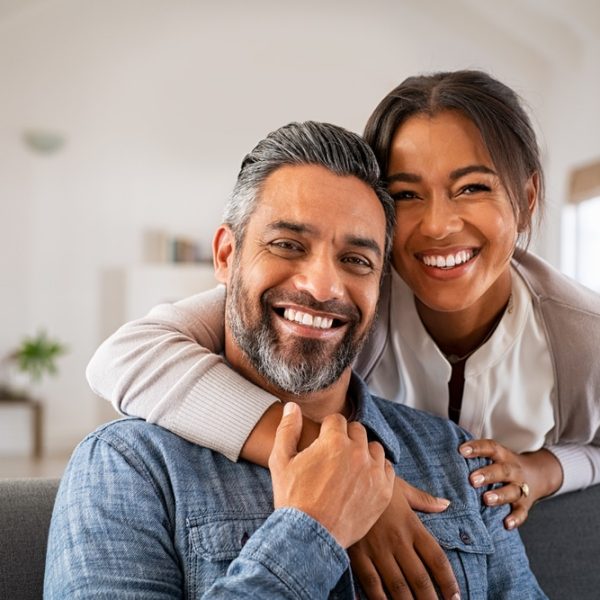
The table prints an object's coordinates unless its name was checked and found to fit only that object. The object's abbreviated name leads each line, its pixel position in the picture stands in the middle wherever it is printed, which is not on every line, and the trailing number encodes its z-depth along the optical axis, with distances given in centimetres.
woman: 141
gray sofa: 155
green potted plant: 673
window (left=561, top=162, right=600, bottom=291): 616
